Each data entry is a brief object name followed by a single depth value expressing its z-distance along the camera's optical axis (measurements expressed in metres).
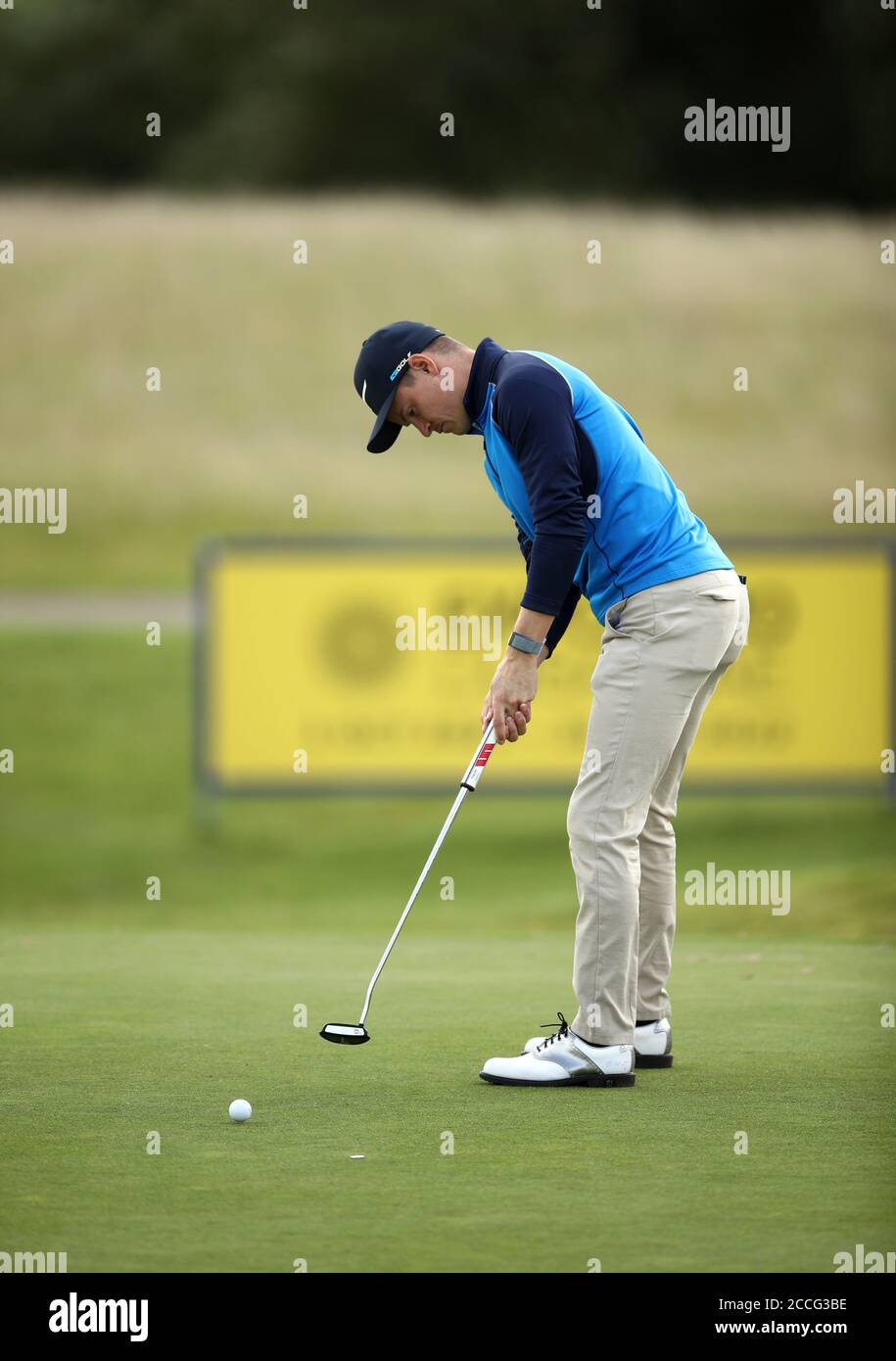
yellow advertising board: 19.30
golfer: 8.59
